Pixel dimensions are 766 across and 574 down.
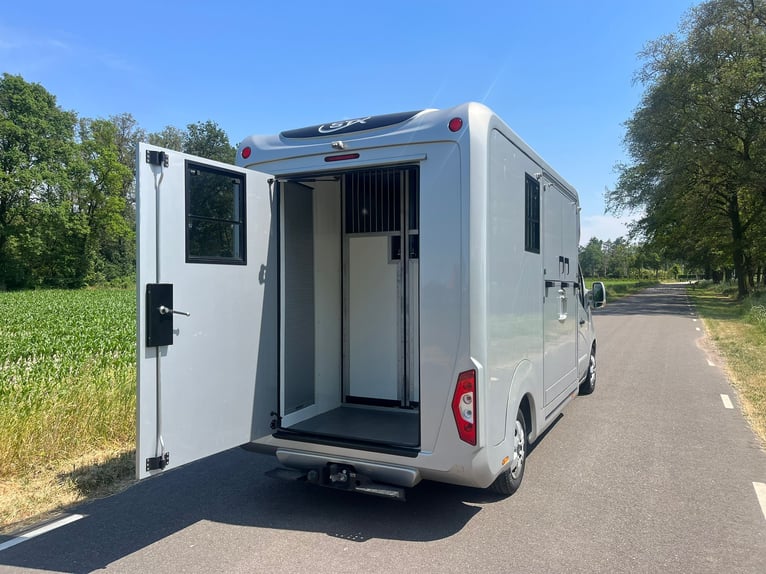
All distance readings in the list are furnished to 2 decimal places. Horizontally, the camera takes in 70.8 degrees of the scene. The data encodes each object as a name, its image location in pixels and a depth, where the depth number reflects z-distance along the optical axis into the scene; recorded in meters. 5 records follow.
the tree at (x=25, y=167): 42.62
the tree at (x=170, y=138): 56.24
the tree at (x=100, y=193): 47.78
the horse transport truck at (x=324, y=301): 3.40
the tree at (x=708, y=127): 25.12
